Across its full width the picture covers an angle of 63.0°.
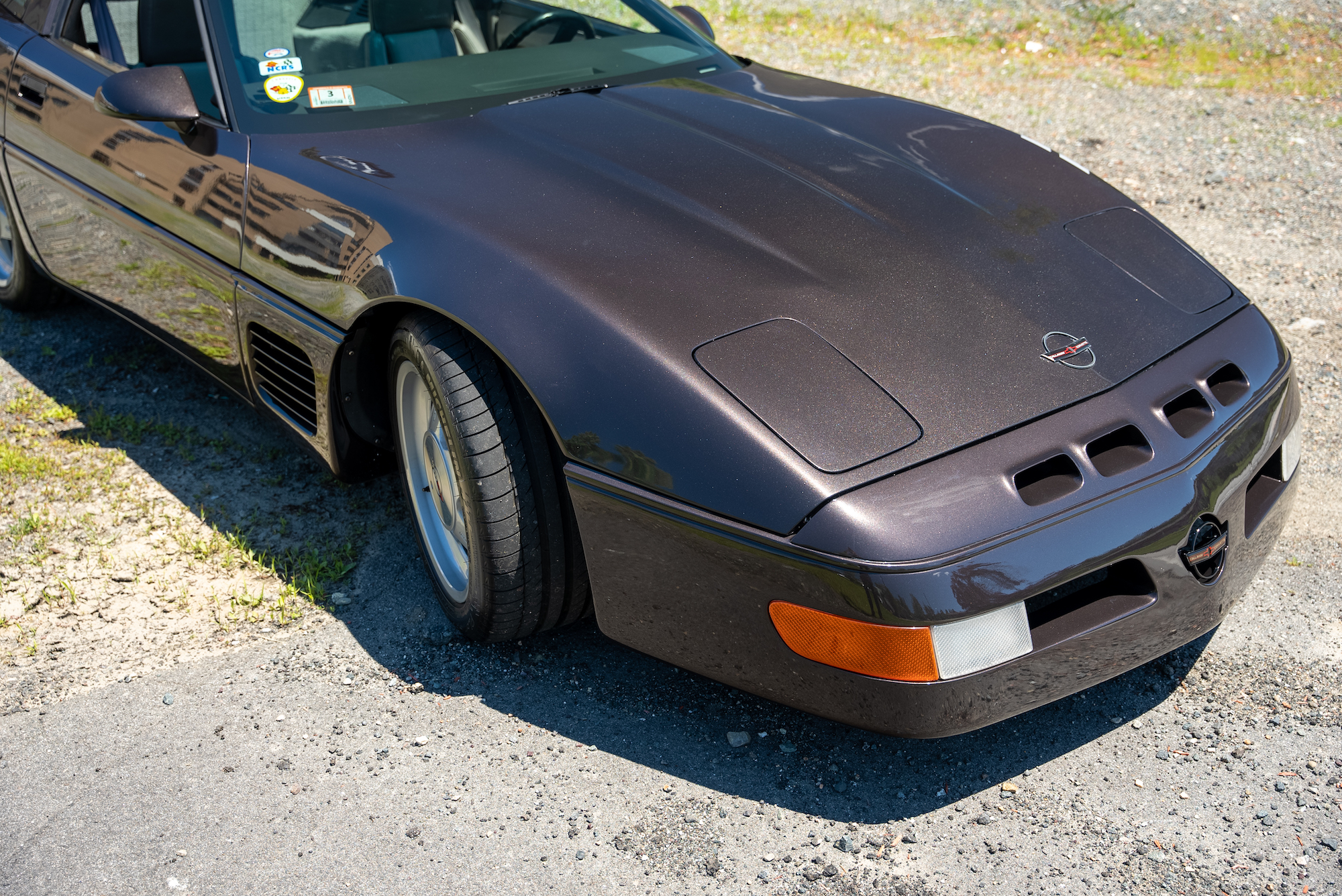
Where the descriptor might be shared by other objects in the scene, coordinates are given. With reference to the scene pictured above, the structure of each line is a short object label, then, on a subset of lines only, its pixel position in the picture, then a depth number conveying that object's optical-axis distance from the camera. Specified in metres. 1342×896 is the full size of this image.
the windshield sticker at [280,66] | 2.72
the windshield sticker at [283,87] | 2.69
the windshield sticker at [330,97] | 2.70
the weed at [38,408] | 3.48
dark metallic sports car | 1.80
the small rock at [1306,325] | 3.83
